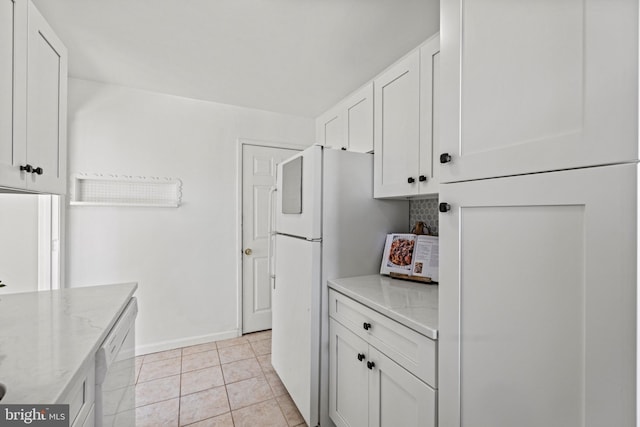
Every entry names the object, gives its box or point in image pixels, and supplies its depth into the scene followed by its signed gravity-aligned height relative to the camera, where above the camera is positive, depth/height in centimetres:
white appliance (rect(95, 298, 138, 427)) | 96 -64
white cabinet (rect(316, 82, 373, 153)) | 202 +71
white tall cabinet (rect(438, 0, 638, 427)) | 60 +0
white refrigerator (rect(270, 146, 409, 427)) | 168 -18
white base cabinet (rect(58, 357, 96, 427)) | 76 -53
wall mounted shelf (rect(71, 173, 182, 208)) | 236 +17
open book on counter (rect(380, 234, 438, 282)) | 172 -26
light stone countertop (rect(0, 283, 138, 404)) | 70 -41
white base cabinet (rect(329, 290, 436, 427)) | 108 -68
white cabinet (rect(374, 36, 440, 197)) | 149 +50
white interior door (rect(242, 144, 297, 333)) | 296 -20
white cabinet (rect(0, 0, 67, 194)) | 97 +41
